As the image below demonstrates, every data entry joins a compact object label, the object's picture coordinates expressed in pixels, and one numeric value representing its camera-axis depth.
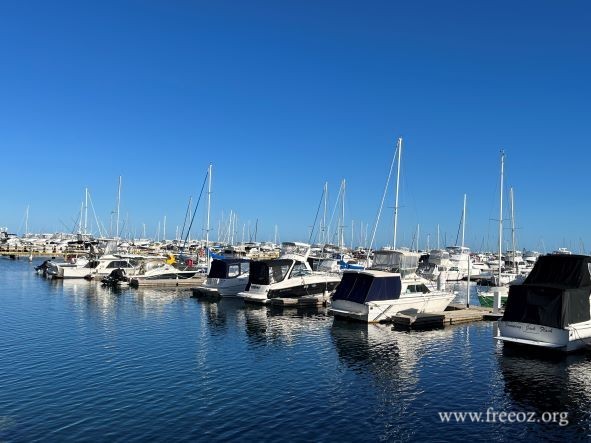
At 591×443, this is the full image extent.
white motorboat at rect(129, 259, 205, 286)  55.97
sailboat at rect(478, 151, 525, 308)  39.55
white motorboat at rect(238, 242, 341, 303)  43.53
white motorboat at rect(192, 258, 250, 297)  48.28
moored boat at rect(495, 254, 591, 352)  25.31
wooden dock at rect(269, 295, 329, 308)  41.69
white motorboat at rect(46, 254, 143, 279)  62.28
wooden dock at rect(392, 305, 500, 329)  32.94
